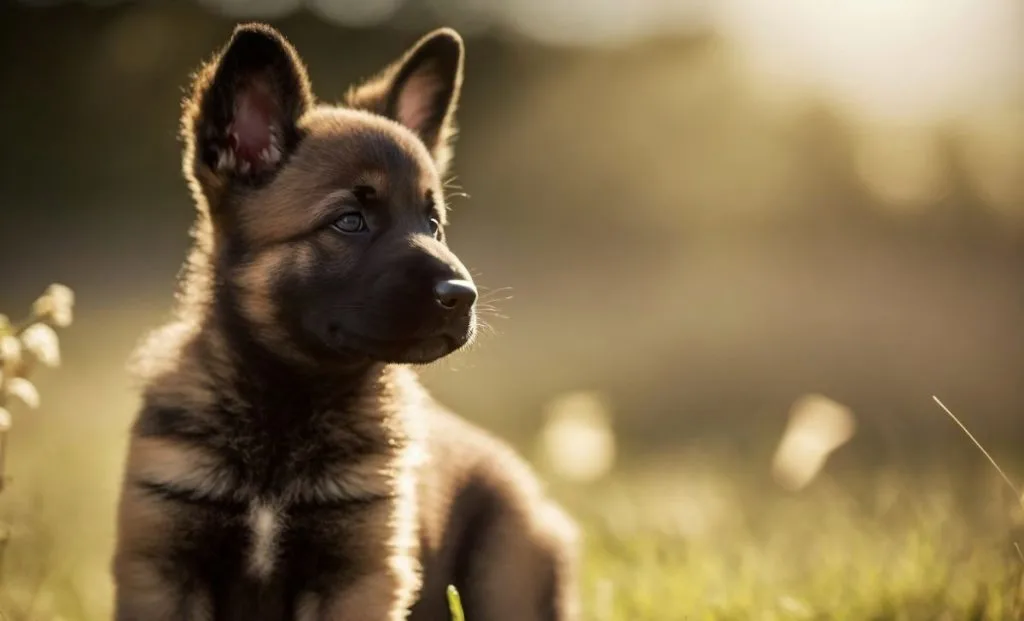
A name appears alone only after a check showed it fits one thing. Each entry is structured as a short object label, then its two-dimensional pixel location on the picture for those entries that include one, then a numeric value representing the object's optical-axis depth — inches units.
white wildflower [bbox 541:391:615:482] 199.5
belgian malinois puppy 129.3
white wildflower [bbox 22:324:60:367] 124.6
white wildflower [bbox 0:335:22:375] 120.6
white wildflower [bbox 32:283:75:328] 127.8
